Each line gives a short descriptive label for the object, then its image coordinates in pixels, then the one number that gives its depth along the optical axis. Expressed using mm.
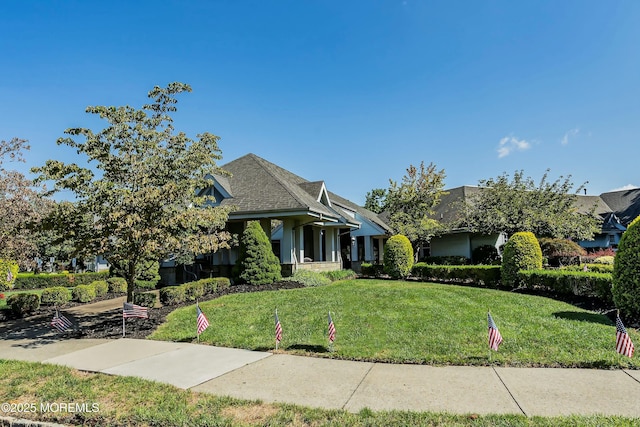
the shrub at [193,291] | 12906
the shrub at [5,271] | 13312
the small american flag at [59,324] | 8703
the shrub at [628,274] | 8273
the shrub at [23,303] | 12164
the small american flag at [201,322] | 7609
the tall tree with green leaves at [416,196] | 25172
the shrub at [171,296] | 12141
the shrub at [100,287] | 15812
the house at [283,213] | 17388
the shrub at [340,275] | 19781
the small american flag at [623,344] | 5469
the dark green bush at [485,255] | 25672
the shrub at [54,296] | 13566
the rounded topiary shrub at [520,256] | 14359
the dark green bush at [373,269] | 22344
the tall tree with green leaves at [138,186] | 8891
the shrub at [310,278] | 16641
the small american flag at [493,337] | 5980
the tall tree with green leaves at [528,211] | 19312
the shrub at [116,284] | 16984
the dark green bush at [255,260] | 15555
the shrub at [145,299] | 11727
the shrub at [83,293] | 14852
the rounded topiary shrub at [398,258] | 19578
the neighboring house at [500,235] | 27609
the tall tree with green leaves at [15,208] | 11430
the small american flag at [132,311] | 8726
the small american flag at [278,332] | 6988
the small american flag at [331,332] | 6746
